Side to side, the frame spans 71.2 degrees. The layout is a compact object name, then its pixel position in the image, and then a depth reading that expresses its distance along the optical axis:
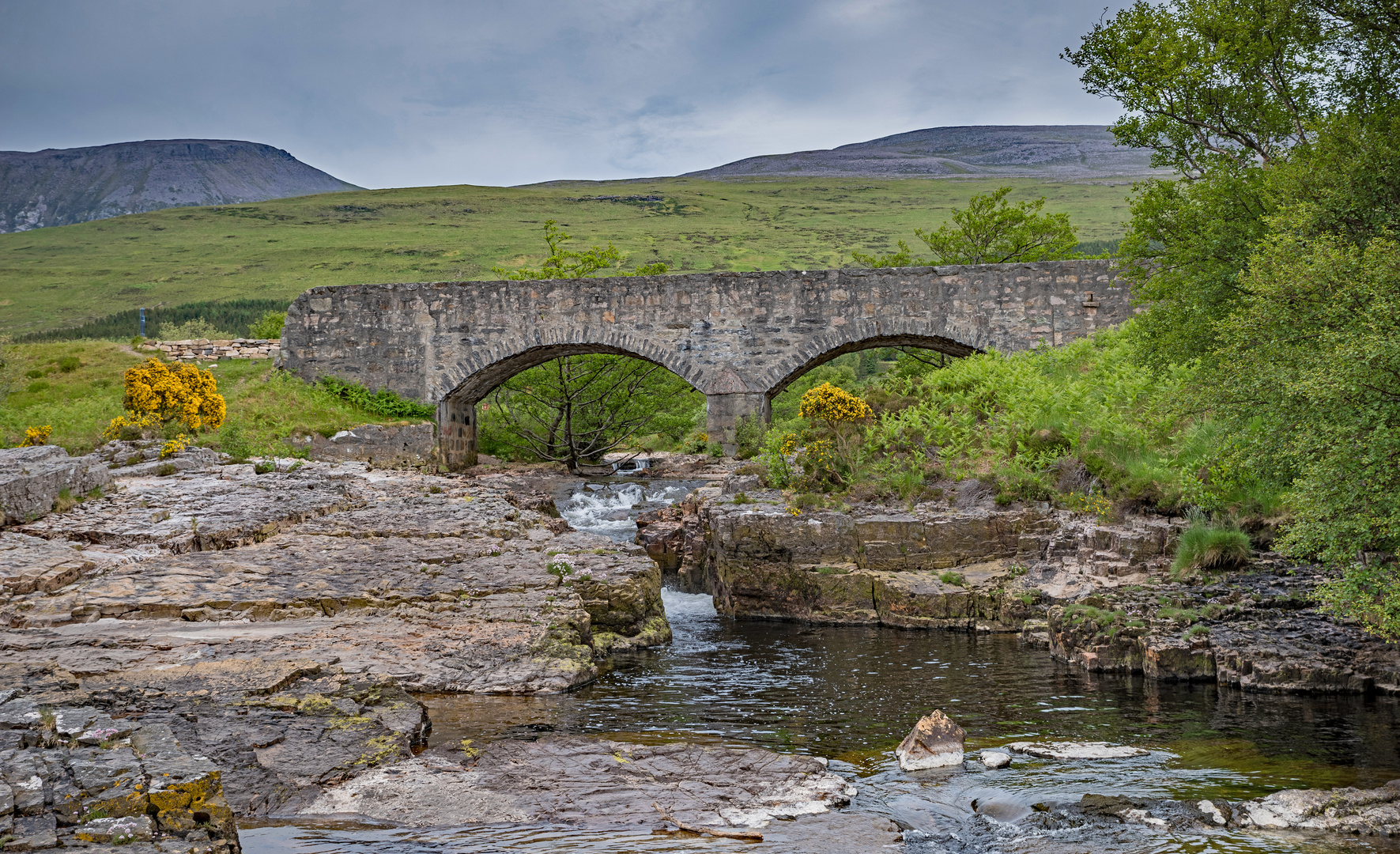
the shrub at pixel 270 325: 39.62
